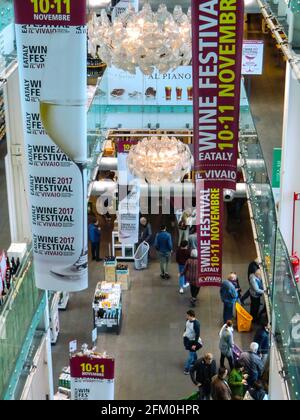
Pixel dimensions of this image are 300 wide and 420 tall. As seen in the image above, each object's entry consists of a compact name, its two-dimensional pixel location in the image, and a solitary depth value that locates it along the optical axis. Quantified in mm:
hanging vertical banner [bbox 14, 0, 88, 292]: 7625
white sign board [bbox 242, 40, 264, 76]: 16609
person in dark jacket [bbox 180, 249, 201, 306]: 14469
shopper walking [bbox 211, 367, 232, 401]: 11016
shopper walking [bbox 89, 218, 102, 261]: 16125
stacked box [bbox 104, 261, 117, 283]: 15328
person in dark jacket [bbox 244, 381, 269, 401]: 10938
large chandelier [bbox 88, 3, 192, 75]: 11922
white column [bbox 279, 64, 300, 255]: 12453
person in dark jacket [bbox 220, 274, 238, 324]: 13641
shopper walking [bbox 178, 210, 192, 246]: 16672
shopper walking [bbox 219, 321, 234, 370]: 12352
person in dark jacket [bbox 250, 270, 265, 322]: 13750
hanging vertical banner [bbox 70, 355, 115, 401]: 9523
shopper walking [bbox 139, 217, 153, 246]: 16761
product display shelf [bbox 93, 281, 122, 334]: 13812
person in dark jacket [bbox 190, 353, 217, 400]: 11602
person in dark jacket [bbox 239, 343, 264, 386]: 11789
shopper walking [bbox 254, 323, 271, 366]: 12492
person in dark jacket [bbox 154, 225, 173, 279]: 15664
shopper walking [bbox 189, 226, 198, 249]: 15477
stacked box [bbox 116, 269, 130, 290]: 15297
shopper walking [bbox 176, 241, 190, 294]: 15242
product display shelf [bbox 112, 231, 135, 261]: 16547
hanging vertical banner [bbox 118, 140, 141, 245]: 16031
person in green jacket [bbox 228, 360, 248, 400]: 11500
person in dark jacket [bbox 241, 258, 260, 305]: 14211
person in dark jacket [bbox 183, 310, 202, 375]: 12602
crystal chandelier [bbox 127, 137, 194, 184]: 14070
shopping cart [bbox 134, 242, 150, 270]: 16130
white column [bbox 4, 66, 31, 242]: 12609
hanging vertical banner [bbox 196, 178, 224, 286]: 9844
